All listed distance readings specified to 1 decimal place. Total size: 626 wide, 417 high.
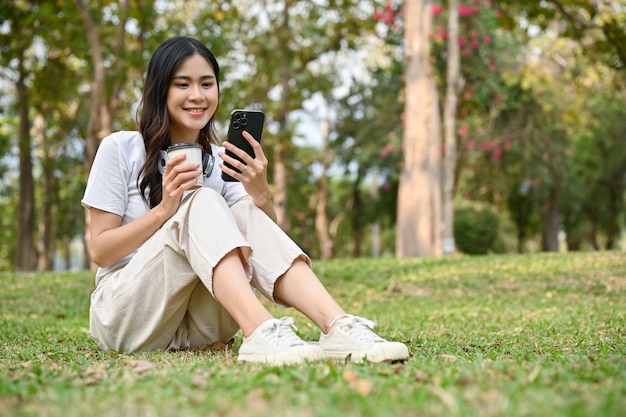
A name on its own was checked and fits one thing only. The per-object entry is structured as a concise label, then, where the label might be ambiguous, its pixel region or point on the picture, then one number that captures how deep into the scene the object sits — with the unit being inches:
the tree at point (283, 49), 651.5
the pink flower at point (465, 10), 626.2
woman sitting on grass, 121.1
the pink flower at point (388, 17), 589.6
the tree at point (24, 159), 650.2
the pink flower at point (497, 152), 770.8
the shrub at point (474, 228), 808.9
